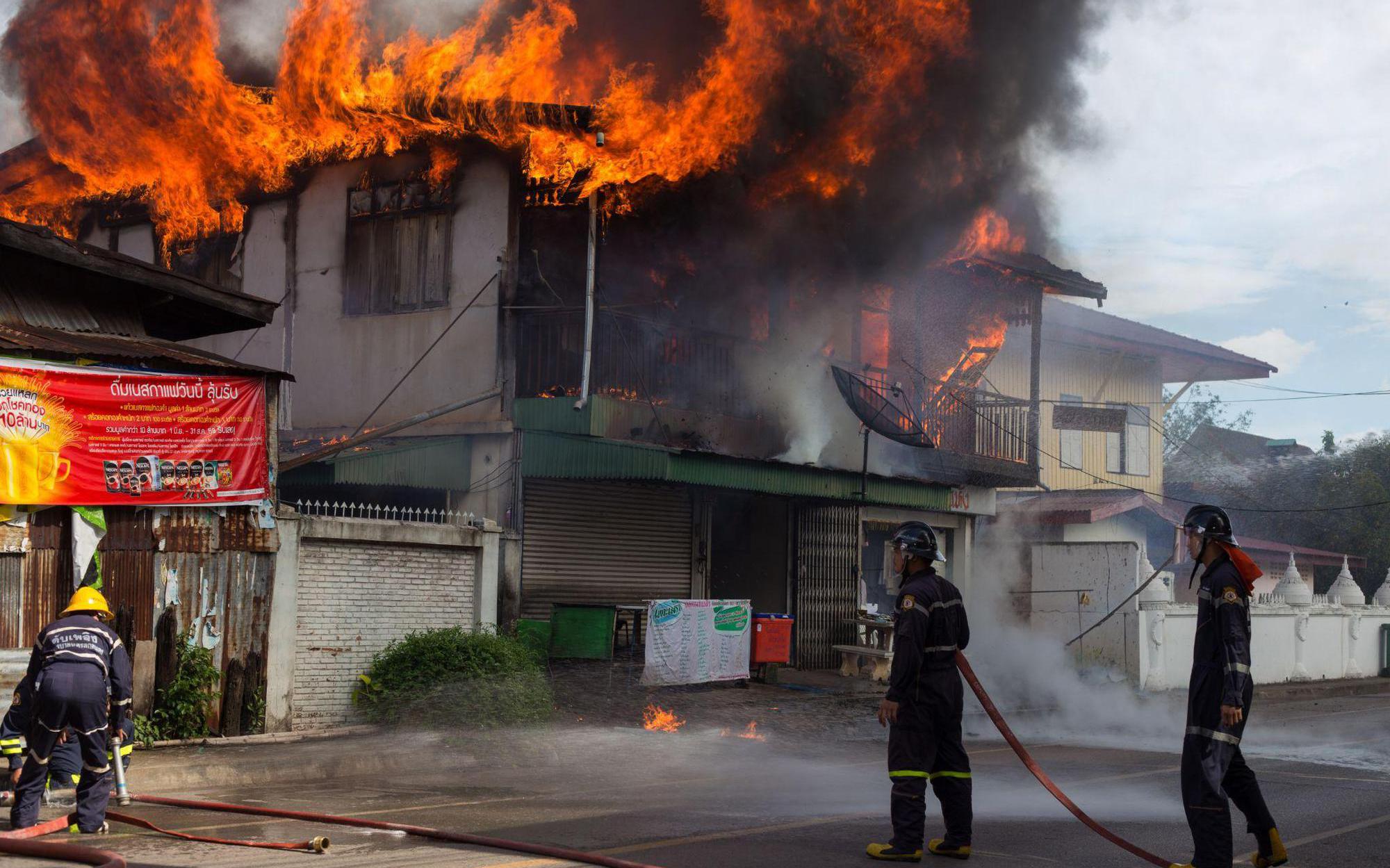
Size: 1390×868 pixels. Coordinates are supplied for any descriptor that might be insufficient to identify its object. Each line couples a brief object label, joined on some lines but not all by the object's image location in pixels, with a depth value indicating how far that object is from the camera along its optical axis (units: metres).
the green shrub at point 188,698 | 12.02
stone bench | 19.27
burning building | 17.75
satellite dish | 20.55
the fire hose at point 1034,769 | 7.12
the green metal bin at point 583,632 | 16.53
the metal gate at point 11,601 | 11.41
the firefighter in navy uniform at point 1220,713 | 6.73
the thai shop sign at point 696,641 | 16.31
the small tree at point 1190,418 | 60.44
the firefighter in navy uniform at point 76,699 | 8.02
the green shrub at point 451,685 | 13.63
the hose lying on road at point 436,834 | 6.88
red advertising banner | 11.32
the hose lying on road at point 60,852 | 6.21
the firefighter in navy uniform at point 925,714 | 7.32
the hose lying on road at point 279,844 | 7.18
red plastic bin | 17.69
